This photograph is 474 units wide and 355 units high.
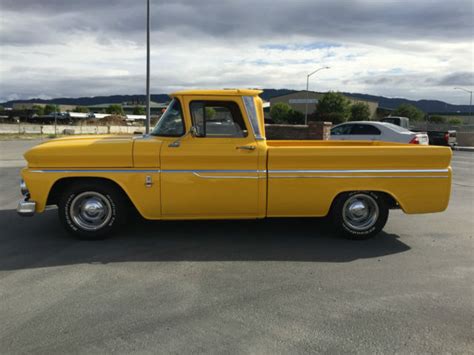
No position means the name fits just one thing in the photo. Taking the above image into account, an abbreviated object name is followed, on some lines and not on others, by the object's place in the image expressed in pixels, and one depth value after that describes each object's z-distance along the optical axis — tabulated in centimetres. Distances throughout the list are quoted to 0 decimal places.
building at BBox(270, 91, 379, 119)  11362
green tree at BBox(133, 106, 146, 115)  13962
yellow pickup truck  534
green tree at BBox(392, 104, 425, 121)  9450
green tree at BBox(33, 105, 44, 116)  12324
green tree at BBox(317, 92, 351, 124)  7875
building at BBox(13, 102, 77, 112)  17975
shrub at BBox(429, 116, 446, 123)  9988
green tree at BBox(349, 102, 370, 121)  8738
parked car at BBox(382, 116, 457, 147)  2958
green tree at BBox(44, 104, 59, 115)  12803
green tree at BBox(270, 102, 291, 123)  8631
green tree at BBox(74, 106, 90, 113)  15220
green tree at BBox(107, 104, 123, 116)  13930
